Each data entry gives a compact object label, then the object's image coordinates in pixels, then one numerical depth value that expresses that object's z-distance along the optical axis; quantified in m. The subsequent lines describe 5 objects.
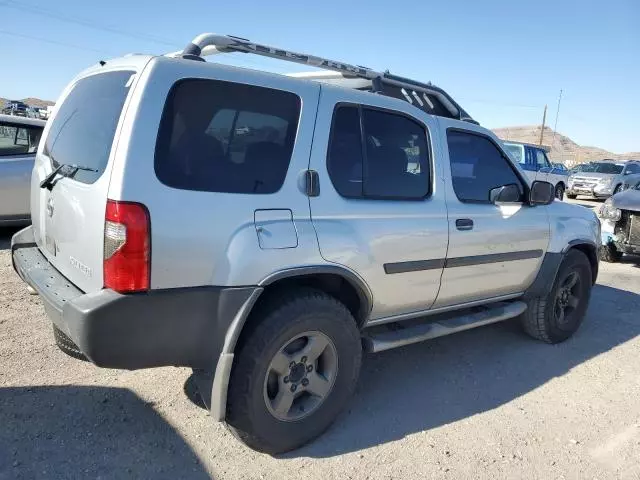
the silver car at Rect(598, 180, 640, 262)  7.77
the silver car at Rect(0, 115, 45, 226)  6.70
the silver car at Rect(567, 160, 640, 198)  20.64
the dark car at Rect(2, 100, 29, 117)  29.85
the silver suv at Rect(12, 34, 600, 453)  2.29
